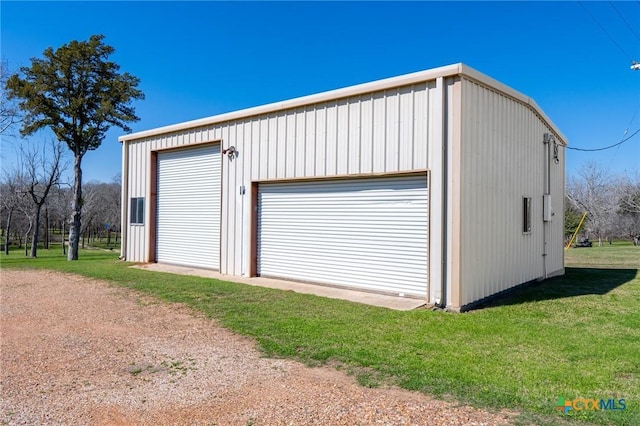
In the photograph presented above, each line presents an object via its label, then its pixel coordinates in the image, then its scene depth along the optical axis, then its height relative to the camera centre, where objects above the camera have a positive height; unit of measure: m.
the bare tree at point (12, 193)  26.76 +1.38
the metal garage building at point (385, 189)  8.20 +0.71
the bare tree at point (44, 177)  21.58 +2.02
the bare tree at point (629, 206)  38.69 +1.36
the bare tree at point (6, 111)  19.33 +4.55
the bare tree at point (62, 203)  32.66 +1.00
